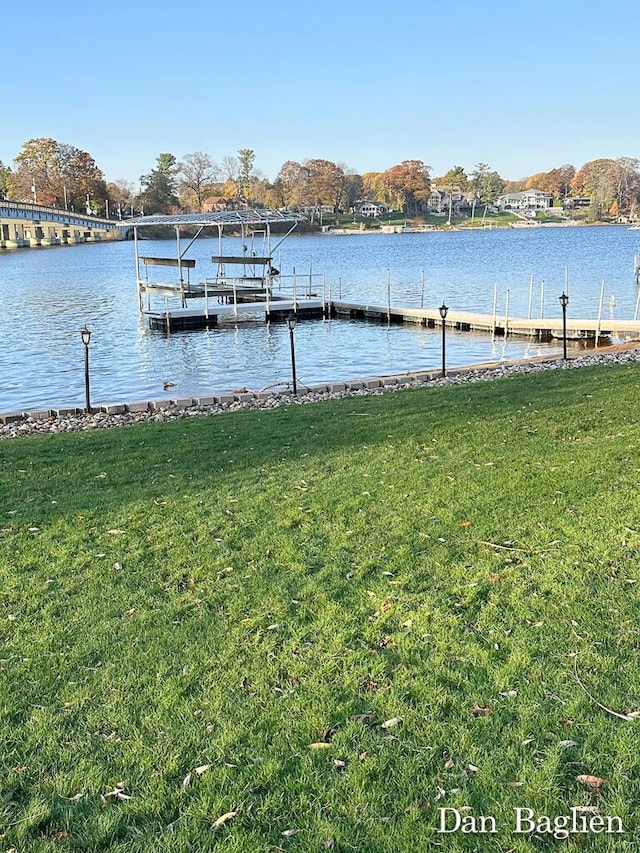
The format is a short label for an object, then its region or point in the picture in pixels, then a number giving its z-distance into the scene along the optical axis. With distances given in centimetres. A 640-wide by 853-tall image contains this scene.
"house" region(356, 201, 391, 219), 15575
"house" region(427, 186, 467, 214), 16762
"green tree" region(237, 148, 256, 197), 13975
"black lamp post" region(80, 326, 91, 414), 1188
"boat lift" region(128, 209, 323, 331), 2880
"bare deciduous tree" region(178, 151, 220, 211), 13900
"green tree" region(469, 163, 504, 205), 15888
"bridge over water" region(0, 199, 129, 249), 10312
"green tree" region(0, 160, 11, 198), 12862
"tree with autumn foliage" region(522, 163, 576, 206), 17575
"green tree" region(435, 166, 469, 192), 16188
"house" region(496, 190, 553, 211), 17062
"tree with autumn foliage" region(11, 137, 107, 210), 12231
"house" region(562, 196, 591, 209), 16612
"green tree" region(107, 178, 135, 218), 14604
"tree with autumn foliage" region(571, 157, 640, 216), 14662
